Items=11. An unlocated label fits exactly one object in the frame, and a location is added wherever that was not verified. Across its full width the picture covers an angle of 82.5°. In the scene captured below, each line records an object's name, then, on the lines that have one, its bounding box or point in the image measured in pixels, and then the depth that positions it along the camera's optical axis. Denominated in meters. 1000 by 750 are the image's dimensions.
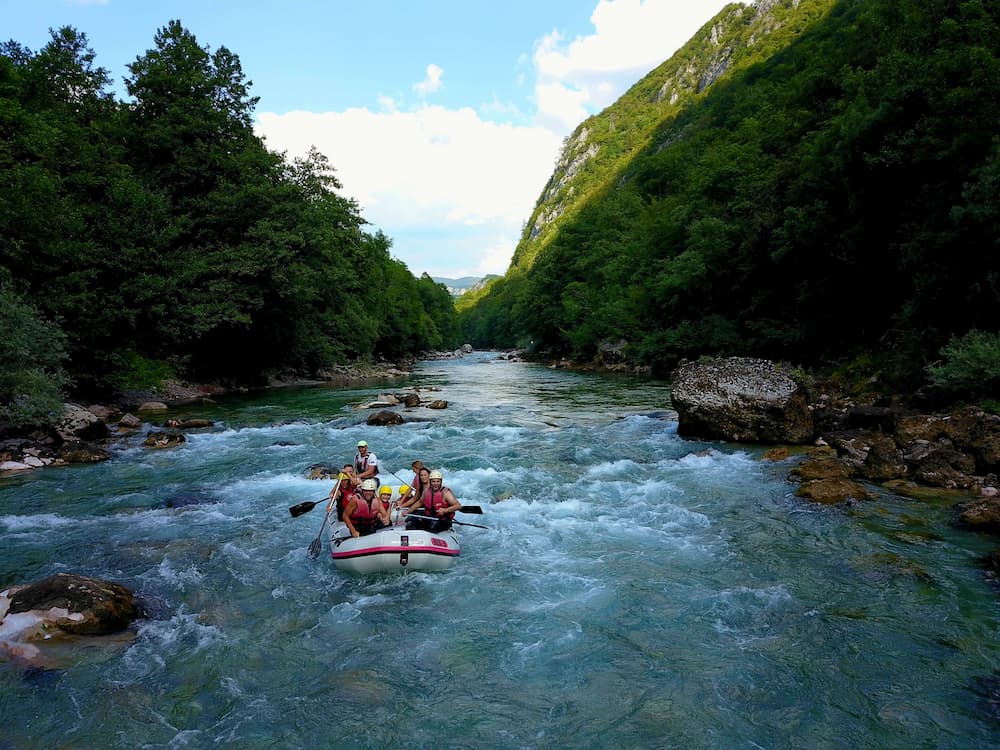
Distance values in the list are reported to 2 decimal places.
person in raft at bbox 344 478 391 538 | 8.08
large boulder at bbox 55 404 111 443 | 15.52
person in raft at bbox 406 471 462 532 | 8.44
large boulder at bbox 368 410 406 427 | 18.97
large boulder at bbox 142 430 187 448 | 15.75
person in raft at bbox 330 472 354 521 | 8.46
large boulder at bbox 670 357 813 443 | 13.77
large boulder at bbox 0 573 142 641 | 5.77
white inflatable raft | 7.39
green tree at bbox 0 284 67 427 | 13.85
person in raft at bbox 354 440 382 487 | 10.72
